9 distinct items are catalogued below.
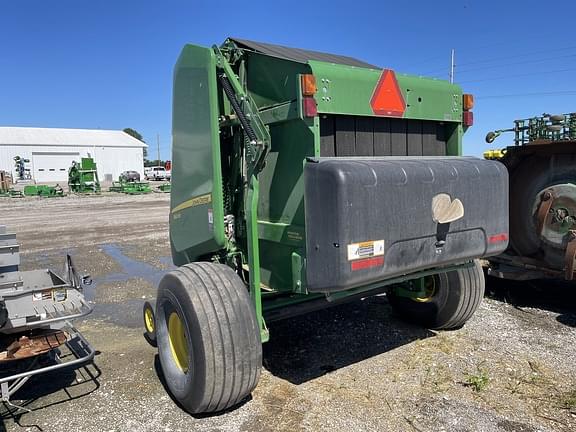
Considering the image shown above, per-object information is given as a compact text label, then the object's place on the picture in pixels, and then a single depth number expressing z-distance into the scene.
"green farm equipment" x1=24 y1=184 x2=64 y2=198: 26.64
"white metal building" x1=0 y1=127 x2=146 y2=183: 58.12
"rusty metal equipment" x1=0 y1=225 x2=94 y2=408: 3.33
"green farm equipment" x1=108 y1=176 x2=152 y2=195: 28.44
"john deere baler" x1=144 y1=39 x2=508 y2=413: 2.81
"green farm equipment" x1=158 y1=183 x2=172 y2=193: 29.36
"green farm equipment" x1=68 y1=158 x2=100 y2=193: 28.14
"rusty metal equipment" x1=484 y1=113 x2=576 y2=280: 5.03
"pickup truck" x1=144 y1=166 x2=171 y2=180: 54.30
